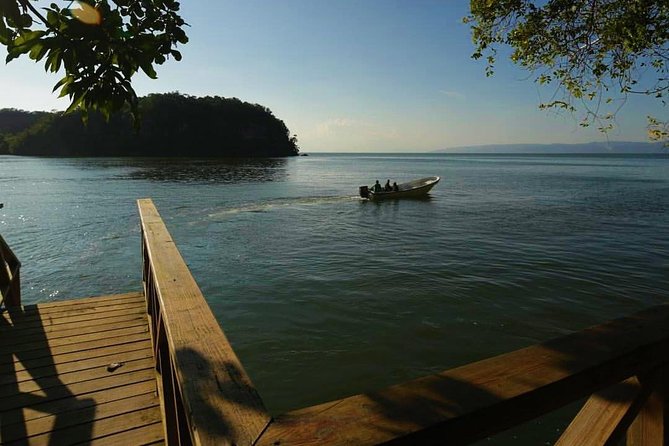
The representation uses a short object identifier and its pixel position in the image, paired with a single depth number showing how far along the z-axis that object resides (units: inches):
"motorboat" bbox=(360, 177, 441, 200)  1145.4
